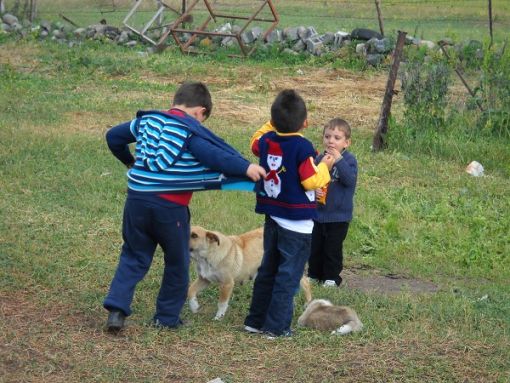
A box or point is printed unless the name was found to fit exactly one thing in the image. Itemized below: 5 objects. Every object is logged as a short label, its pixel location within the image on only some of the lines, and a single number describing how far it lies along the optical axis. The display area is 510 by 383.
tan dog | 10.57
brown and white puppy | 9.88
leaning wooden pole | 18.80
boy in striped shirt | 9.39
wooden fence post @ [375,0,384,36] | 30.43
